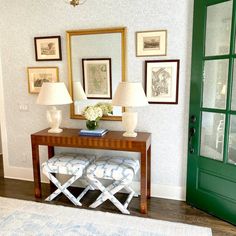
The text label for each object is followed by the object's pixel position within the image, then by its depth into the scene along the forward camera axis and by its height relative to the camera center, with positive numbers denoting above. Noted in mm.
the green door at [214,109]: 2281 -229
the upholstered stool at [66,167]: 2639 -914
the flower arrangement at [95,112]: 2719 -297
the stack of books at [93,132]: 2674 -522
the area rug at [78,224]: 2244 -1392
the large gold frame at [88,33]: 2749 +487
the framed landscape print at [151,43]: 2648 +510
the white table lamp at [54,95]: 2687 -87
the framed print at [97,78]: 2875 +120
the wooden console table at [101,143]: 2490 -626
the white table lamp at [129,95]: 2420 -82
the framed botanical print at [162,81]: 2672 +74
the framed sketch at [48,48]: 2984 +514
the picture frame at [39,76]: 3080 +157
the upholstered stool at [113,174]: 2475 -925
